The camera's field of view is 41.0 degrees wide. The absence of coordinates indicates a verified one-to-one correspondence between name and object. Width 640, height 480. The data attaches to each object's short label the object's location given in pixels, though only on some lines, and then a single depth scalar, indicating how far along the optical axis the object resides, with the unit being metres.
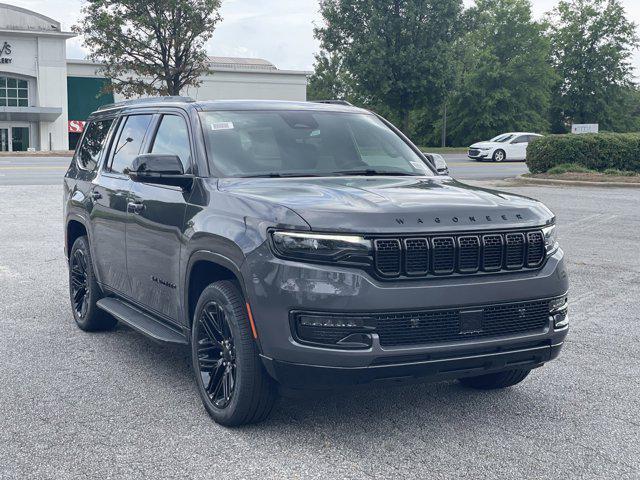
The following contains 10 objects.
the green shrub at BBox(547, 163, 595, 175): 24.91
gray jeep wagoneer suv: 4.22
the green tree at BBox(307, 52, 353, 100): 91.00
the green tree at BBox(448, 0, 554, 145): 67.19
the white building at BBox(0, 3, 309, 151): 65.44
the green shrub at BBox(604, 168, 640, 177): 23.97
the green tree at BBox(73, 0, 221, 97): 49.34
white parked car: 41.53
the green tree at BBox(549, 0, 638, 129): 74.56
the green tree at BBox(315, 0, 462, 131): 51.19
